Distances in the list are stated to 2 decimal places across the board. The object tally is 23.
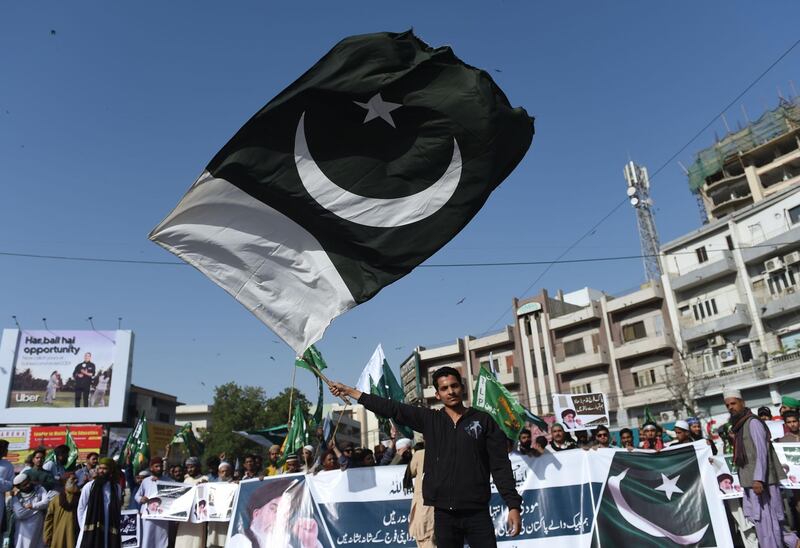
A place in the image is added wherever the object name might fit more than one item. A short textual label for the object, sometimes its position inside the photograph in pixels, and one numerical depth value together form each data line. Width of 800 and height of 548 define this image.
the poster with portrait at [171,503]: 9.19
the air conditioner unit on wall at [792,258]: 34.31
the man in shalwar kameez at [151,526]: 9.20
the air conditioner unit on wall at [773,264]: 35.56
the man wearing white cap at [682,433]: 8.30
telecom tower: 50.56
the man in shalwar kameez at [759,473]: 6.34
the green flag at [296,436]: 12.68
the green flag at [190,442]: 17.56
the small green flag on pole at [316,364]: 10.75
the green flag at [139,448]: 13.68
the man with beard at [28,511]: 8.77
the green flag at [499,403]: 9.79
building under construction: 49.09
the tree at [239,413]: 48.56
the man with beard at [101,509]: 7.63
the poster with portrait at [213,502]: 8.85
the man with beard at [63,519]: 7.80
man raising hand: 3.72
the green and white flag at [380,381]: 13.01
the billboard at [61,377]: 39.34
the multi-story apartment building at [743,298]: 34.41
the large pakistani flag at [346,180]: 5.82
